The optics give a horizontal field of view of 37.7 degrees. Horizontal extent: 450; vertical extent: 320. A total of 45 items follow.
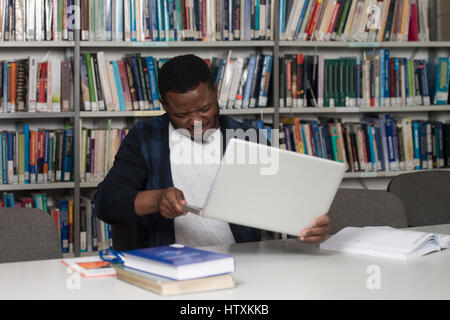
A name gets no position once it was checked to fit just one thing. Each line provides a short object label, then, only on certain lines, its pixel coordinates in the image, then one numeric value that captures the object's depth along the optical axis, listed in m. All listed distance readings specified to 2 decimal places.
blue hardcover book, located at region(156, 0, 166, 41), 3.12
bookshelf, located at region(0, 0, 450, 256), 3.05
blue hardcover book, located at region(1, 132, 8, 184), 3.01
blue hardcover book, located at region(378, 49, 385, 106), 3.49
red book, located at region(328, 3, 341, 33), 3.37
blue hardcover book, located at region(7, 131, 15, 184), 3.02
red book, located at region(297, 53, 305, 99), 3.35
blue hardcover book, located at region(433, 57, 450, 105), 3.54
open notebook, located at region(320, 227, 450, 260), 1.59
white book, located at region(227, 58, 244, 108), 3.24
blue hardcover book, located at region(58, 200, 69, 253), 3.12
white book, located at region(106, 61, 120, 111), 3.10
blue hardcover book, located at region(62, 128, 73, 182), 3.08
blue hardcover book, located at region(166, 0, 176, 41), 3.13
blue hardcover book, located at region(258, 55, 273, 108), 3.29
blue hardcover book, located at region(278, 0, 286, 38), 3.28
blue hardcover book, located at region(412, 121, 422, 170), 3.55
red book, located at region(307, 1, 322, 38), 3.35
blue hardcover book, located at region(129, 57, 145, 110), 3.12
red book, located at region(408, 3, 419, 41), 3.52
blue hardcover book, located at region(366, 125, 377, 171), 3.49
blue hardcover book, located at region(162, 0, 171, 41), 3.12
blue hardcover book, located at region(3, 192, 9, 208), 3.04
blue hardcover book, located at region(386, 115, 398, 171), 3.51
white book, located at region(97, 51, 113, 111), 3.08
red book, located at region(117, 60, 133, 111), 3.12
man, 1.85
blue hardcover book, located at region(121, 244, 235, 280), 1.23
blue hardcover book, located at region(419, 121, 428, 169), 3.56
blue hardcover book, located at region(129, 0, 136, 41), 3.09
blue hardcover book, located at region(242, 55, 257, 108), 3.27
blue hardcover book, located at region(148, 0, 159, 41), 3.12
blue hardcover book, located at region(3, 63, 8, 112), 2.99
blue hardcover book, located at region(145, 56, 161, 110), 3.14
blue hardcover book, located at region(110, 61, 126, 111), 3.11
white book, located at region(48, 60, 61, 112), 3.04
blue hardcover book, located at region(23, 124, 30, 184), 3.05
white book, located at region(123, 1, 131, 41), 3.08
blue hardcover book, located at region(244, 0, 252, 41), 3.23
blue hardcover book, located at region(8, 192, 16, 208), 3.05
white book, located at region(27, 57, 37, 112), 3.01
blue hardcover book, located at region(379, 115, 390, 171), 3.51
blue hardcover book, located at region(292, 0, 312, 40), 3.33
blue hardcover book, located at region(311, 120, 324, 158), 3.41
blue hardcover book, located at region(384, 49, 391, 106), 3.49
